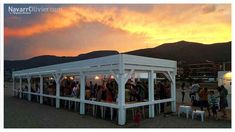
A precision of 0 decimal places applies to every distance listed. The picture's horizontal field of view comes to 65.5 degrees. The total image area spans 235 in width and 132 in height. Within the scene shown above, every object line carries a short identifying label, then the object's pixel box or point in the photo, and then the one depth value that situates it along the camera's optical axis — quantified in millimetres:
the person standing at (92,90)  7560
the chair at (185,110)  6342
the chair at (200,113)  5913
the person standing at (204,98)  6725
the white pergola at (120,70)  5535
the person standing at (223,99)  6209
